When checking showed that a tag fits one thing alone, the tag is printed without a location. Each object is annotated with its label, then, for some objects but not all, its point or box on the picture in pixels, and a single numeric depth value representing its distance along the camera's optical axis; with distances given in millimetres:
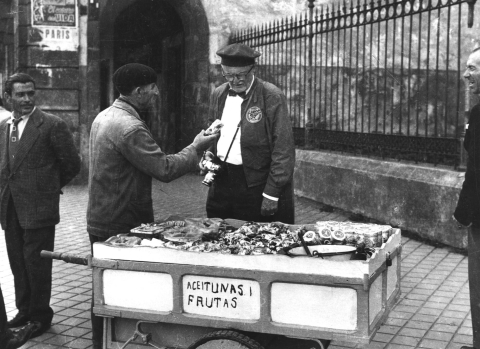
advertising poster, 11734
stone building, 11867
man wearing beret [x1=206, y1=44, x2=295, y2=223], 4426
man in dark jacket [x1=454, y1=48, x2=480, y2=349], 3914
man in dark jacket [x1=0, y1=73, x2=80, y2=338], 4645
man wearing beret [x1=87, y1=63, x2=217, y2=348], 3729
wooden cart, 2945
